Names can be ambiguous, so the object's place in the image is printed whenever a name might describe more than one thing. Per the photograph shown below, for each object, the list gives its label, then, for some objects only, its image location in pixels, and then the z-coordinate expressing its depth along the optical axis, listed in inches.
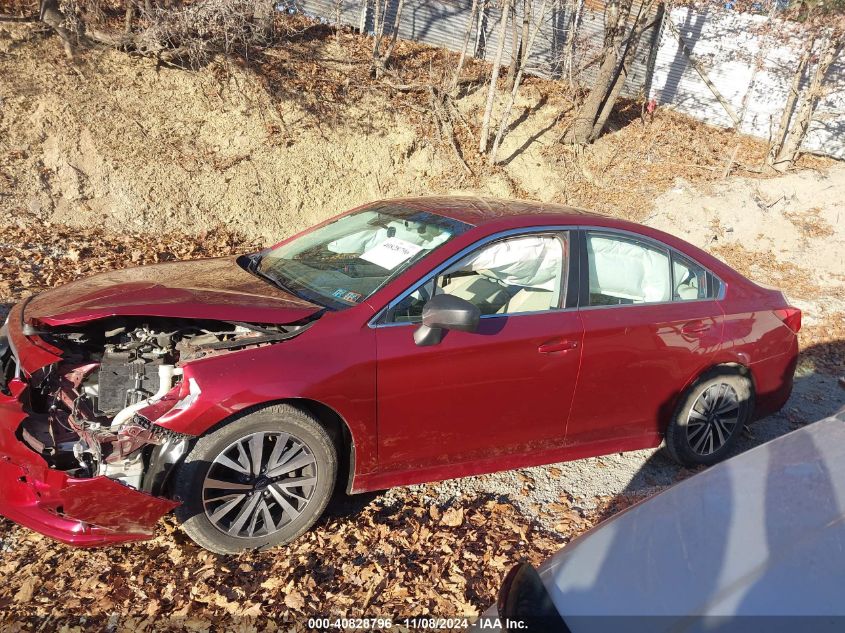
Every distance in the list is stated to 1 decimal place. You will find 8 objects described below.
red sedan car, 119.0
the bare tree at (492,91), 454.6
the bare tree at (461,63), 485.4
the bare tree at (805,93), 511.2
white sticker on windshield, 149.4
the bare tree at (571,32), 542.1
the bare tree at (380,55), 499.2
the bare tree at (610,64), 522.0
